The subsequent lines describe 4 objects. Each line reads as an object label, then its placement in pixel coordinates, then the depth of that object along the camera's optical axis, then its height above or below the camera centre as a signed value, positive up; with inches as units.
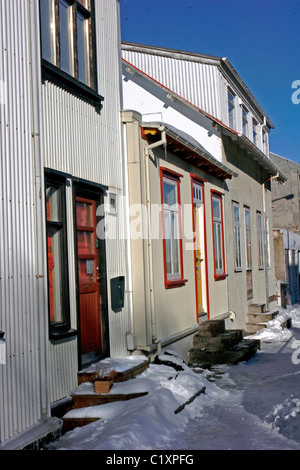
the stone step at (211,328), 442.3 -52.1
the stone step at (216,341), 416.8 -59.7
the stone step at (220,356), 397.4 -67.5
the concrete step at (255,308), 636.7 -54.5
